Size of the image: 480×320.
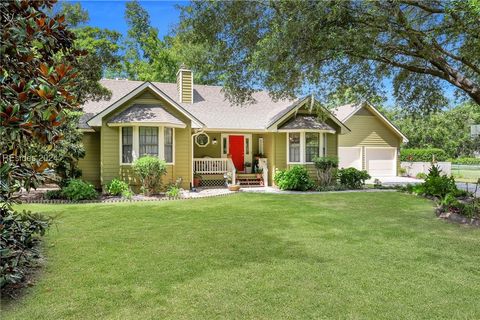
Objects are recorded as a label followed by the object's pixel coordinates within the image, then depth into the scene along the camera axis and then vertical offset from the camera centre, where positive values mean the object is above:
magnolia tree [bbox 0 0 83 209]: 3.40 +0.69
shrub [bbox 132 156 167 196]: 12.84 -0.53
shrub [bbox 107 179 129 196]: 13.09 -1.20
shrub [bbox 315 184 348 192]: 15.11 -1.39
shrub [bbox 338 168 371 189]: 15.83 -0.92
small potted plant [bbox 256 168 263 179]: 17.42 -0.80
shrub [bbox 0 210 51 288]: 4.05 -1.14
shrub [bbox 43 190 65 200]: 12.07 -1.38
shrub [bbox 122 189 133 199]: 12.56 -1.40
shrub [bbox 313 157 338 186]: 15.80 -0.48
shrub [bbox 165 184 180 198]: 12.97 -1.39
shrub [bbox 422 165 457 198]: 11.74 -1.01
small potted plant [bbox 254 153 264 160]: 18.38 +0.12
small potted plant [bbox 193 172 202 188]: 16.17 -1.06
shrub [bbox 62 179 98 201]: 11.81 -1.22
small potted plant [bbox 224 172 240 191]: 14.62 -1.21
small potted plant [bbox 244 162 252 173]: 18.28 -0.50
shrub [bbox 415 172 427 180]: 22.38 -1.16
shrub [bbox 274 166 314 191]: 14.98 -1.01
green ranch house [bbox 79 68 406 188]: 13.84 +1.20
